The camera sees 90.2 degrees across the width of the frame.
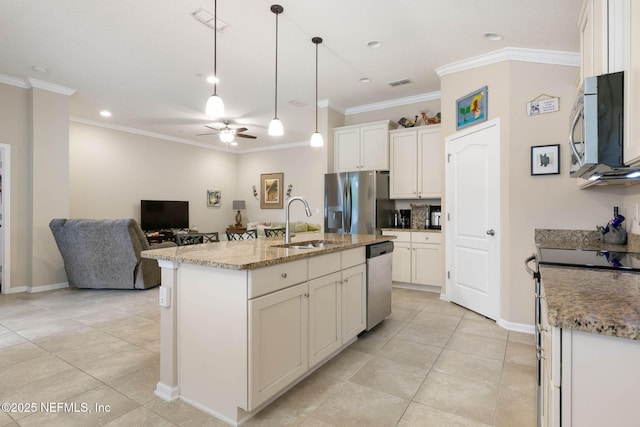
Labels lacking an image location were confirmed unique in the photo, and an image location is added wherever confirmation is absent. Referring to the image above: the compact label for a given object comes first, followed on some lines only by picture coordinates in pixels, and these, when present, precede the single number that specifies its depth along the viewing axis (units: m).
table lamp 8.85
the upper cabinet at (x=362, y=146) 4.91
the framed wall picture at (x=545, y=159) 3.00
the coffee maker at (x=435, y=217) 4.66
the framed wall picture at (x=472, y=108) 3.48
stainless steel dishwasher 2.94
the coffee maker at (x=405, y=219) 5.00
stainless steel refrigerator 4.74
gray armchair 4.29
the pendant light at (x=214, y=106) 2.38
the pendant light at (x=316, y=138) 3.29
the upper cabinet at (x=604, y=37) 1.35
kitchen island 1.71
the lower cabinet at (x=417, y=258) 4.40
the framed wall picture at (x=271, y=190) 8.60
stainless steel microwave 1.28
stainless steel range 1.48
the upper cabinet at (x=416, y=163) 4.55
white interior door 3.35
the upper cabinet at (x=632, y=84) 1.15
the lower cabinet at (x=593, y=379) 0.78
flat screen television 6.92
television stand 6.78
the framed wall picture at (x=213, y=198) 8.45
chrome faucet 2.53
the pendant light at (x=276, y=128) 2.96
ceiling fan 5.69
